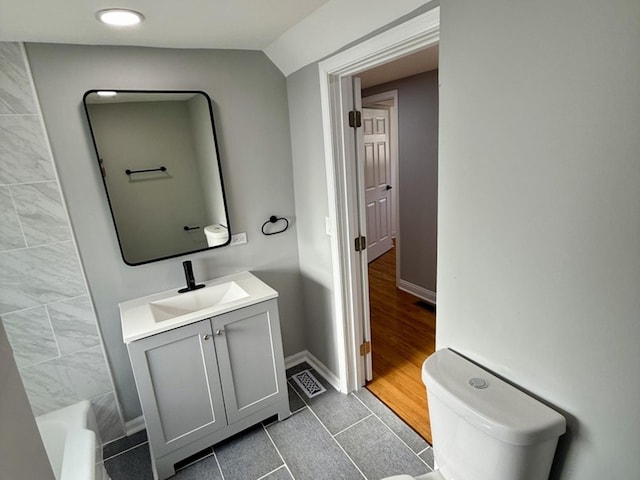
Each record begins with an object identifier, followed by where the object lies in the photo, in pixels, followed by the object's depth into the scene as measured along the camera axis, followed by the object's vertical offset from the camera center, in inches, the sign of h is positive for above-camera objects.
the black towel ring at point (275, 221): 89.4 -16.5
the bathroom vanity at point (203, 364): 64.6 -39.5
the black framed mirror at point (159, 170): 69.9 -0.9
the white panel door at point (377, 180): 164.6 -15.4
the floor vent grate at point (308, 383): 90.3 -60.3
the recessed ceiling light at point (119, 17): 52.3 +23.0
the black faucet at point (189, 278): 77.7 -25.2
